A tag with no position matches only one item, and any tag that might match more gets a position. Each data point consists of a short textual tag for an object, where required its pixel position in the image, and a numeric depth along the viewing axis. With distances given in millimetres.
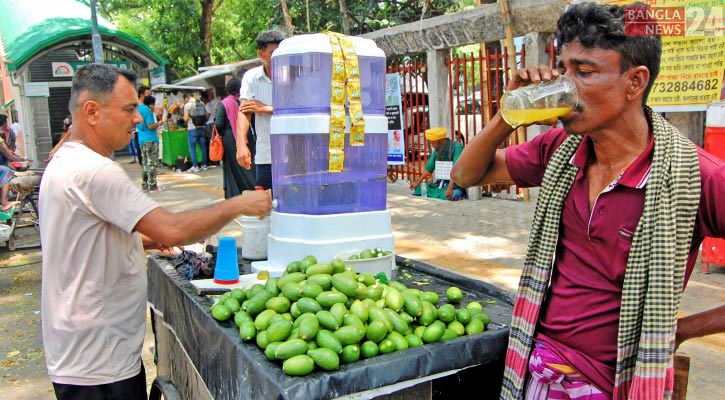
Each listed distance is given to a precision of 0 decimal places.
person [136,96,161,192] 11719
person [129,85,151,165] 12211
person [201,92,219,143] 15998
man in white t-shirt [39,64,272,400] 2172
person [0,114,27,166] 9664
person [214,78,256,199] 5547
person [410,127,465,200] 9406
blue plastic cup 2820
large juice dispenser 3074
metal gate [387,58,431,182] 10375
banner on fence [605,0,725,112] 5566
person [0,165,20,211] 8180
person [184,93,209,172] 16017
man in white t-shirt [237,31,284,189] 4672
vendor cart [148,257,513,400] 1862
